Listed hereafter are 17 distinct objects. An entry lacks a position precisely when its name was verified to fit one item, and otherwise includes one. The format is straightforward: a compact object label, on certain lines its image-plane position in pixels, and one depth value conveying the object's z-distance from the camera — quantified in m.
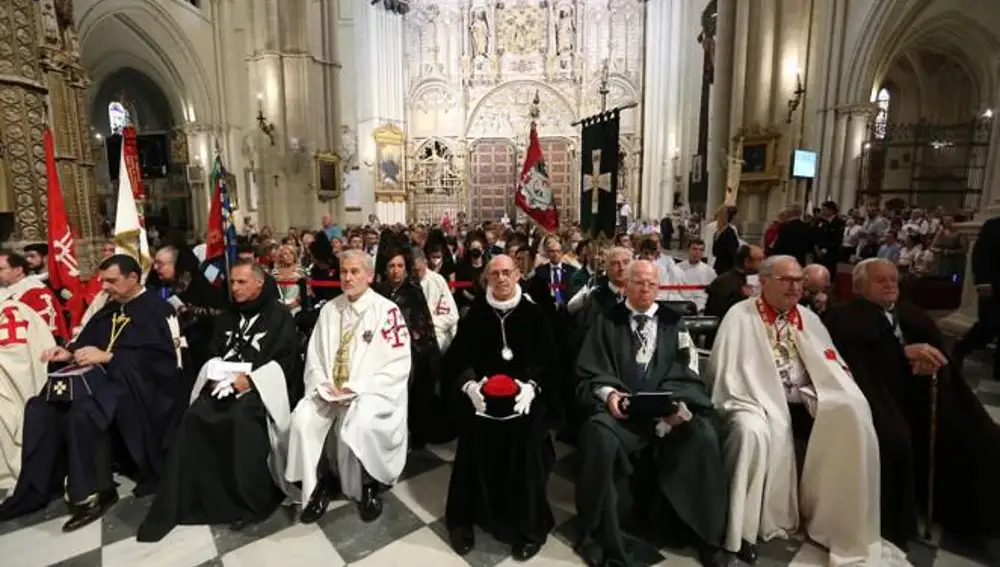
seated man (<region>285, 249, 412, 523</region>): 3.00
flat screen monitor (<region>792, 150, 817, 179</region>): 10.00
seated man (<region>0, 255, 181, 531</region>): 2.99
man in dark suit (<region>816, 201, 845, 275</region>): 7.29
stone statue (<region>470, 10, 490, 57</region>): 22.59
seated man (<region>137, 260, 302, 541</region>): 2.95
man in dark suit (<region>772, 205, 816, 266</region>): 6.75
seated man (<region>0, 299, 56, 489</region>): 3.37
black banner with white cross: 6.08
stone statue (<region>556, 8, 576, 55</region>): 22.39
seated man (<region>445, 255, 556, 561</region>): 2.73
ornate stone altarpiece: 22.39
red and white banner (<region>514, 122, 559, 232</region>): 6.61
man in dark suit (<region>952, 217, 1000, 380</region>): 4.66
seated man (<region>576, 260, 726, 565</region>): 2.58
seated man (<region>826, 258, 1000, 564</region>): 2.68
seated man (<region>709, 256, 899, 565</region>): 2.57
